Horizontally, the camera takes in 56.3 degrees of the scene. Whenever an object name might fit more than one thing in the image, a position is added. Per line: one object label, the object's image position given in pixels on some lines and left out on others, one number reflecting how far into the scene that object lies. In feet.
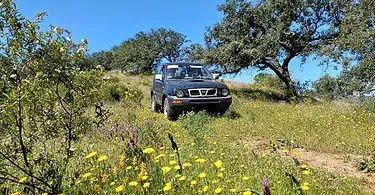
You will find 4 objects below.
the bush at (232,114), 36.99
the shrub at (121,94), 54.67
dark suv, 37.52
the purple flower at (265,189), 6.50
